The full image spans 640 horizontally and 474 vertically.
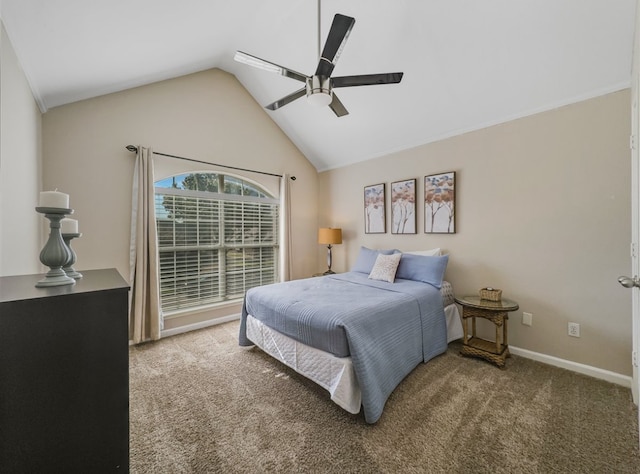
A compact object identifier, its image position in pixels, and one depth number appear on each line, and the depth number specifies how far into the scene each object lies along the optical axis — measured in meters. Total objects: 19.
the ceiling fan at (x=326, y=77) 1.76
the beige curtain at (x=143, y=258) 2.90
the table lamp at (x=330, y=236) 4.19
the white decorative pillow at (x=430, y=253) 3.19
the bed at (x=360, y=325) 1.77
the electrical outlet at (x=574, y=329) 2.34
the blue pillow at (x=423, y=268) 2.88
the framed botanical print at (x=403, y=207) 3.52
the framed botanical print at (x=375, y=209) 3.85
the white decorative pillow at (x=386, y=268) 3.05
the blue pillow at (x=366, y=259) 3.51
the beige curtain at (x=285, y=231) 4.24
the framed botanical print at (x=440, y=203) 3.13
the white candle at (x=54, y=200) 1.06
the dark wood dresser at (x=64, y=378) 0.82
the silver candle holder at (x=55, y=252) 1.08
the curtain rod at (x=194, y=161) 2.92
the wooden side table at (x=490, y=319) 2.38
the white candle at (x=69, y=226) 1.36
